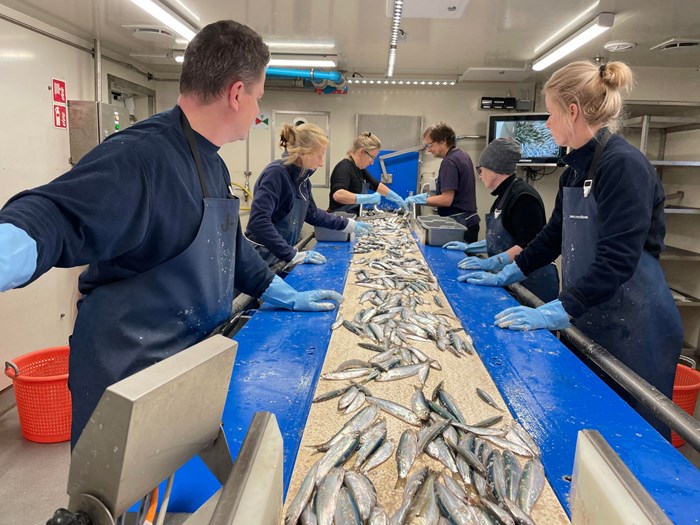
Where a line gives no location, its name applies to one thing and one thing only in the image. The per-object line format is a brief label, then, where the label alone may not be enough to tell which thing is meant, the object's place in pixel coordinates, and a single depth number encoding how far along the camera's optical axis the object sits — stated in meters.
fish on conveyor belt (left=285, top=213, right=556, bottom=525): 1.03
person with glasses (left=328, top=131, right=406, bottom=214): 6.12
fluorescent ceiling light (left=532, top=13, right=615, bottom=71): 4.42
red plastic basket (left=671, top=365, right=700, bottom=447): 3.37
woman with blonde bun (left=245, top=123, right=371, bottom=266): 3.69
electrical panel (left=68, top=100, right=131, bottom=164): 5.43
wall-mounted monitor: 7.33
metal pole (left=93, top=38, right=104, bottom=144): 5.98
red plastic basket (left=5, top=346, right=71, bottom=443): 3.40
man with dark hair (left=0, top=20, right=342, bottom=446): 1.33
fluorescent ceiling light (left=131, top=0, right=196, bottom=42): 4.26
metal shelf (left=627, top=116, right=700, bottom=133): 5.56
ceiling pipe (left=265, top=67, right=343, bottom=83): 7.40
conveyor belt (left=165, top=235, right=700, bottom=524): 1.17
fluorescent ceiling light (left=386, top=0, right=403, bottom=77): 4.05
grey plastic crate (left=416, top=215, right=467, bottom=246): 4.70
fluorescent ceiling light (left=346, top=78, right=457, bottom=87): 8.06
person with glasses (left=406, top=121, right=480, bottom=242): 5.93
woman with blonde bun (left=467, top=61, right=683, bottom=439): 2.11
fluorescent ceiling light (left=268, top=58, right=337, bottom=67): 6.70
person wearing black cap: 3.70
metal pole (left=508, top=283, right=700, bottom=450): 1.51
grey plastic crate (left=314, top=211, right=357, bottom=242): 4.99
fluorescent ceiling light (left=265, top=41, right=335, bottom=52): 6.12
